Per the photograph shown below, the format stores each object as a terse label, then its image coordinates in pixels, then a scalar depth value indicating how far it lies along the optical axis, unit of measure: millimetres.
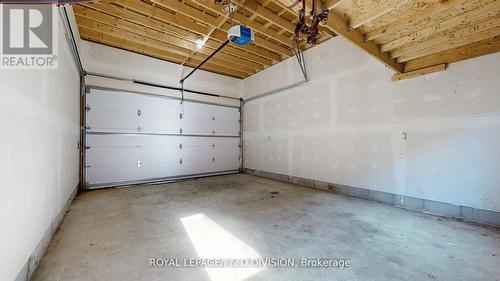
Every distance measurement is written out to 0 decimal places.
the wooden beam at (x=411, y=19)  2267
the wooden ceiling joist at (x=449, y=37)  2422
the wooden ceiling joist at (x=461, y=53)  2711
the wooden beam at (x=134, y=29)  3625
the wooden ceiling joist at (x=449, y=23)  2230
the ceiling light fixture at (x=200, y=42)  4516
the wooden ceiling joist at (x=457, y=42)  2556
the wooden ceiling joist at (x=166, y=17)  3437
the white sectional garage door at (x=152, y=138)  4676
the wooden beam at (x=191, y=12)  3379
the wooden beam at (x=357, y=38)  2693
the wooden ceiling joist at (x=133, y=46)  4391
